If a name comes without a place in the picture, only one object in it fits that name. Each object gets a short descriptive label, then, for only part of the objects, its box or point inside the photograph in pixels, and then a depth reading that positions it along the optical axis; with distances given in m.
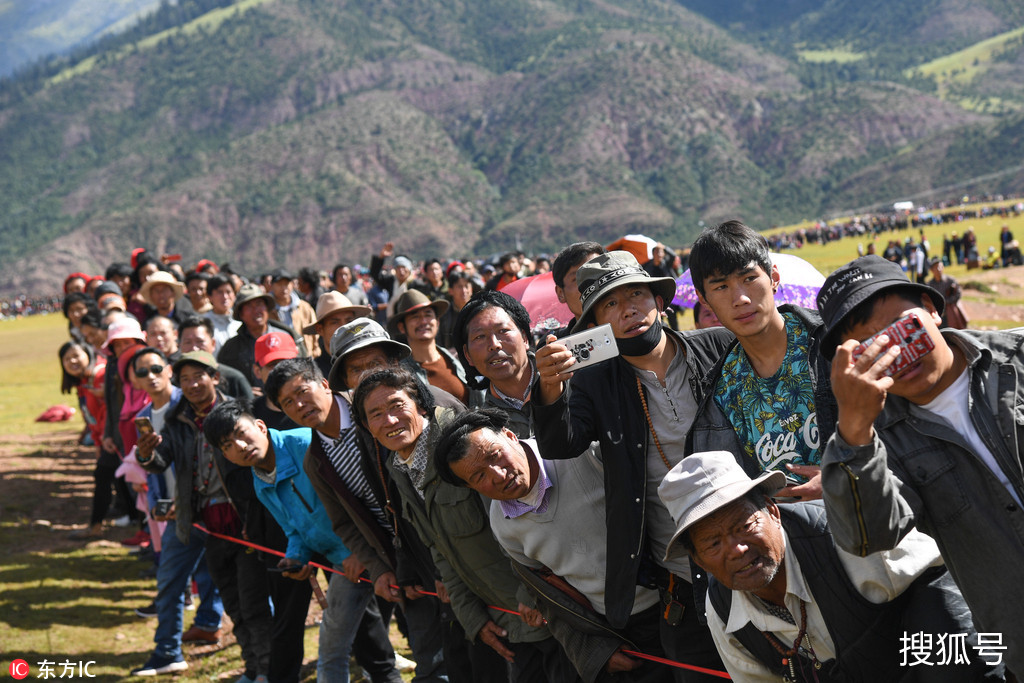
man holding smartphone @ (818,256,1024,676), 2.59
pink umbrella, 5.89
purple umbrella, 5.15
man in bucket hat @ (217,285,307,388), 8.03
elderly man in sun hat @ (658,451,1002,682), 2.71
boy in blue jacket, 5.31
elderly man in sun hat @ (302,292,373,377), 6.93
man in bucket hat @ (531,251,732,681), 3.47
